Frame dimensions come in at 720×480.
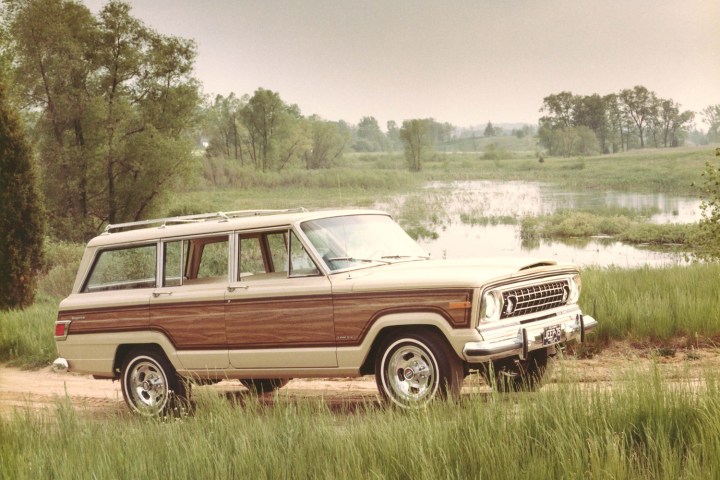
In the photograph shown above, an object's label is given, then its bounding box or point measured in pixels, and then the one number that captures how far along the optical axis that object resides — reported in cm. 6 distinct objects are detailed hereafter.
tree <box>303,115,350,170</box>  10981
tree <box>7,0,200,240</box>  4153
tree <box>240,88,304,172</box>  9550
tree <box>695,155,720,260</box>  1545
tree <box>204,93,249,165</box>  10006
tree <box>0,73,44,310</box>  2142
